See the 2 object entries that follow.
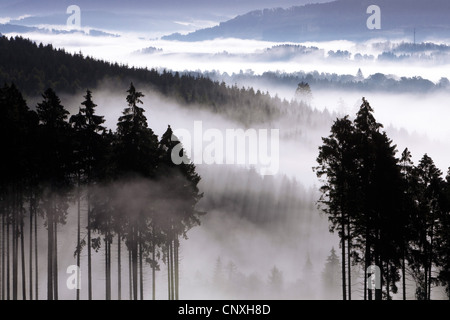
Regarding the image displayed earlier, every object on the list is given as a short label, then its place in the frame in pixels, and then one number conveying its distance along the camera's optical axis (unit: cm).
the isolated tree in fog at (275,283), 10344
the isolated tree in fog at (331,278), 9875
